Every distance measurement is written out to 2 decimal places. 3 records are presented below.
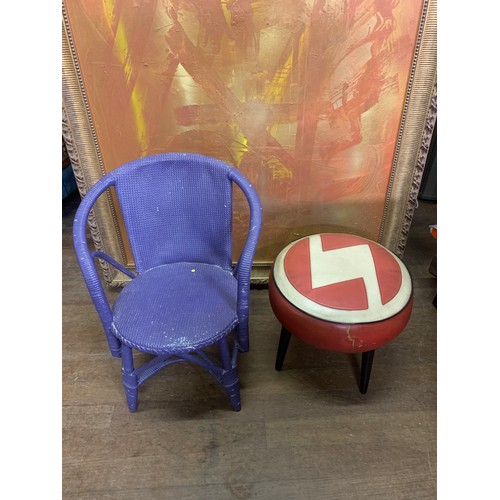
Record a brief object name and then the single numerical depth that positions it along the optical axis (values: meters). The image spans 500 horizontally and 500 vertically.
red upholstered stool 1.17
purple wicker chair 1.12
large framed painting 1.28
